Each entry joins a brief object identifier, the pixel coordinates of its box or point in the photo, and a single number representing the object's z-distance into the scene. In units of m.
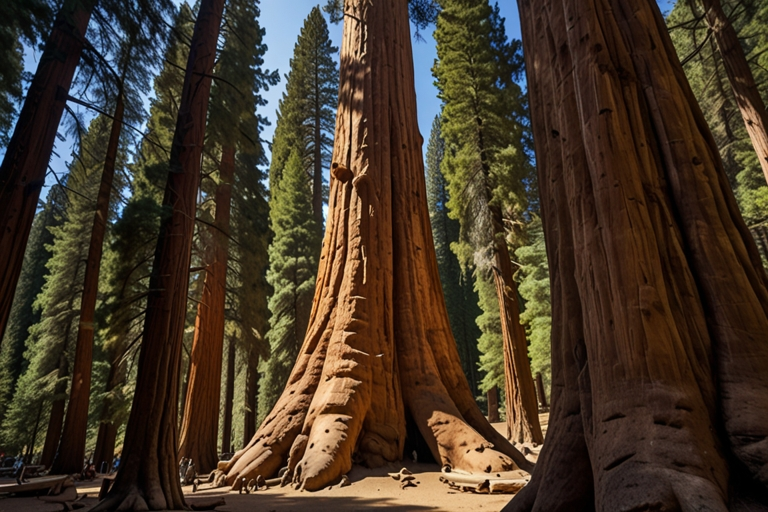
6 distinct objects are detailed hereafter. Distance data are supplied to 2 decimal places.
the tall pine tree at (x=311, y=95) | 25.52
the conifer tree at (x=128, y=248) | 5.98
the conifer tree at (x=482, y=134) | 12.27
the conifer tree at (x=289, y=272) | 17.53
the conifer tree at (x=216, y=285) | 9.21
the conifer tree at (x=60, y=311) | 17.92
